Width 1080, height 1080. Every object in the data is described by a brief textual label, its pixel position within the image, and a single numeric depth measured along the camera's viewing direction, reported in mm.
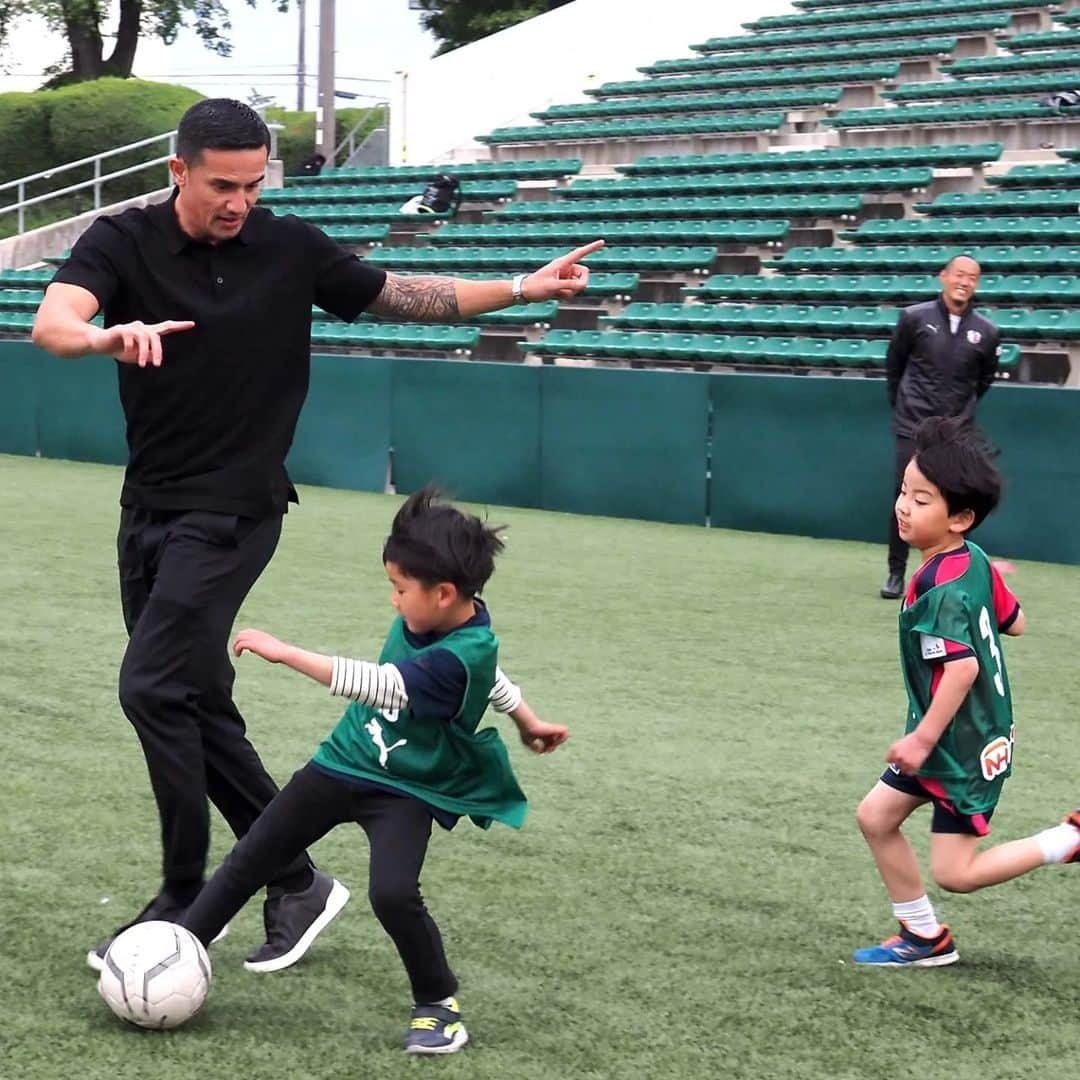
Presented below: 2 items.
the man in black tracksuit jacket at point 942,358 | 9805
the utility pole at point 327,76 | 26172
